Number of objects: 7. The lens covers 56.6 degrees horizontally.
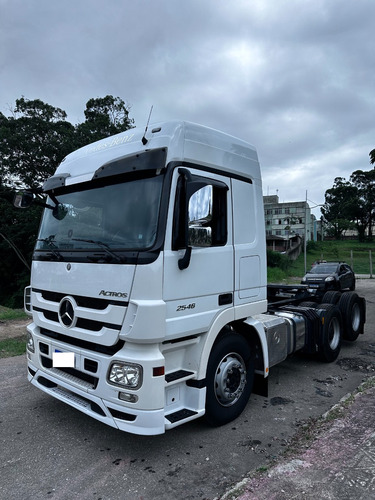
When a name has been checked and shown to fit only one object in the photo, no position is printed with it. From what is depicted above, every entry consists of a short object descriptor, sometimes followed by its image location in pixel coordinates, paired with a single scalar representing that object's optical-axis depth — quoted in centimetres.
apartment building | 6600
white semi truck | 279
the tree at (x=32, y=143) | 2062
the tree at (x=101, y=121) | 2070
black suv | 1309
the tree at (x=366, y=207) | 6988
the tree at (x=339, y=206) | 7302
